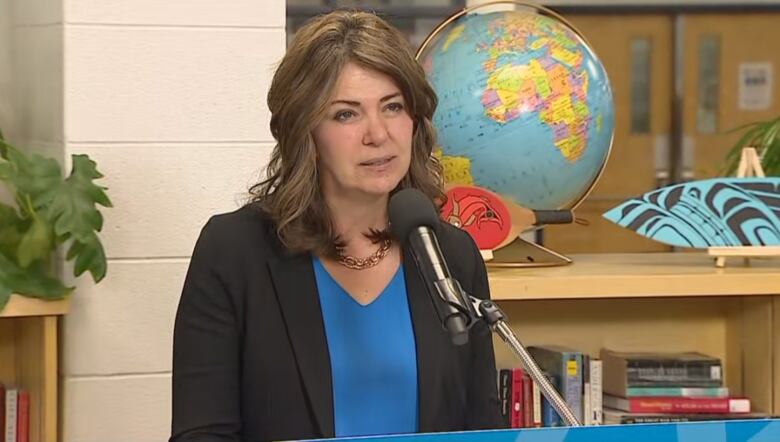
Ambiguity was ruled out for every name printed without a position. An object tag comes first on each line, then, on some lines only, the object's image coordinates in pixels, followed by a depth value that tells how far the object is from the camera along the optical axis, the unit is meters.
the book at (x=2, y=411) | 4.38
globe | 4.37
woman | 3.18
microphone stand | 2.46
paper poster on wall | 12.01
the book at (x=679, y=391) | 4.53
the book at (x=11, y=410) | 4.36
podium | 2.24
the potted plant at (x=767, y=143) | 4.95
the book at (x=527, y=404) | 4.48
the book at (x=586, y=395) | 4.50
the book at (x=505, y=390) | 4.47
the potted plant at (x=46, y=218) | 4.07
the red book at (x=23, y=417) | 4.37
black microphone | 2.35
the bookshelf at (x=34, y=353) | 4.14
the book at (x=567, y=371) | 4.47
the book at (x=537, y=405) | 4.49
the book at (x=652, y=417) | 4.51
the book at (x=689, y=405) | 4.53
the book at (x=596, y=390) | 4.50
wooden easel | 4.37
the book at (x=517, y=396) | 4.47
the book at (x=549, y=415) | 4.49
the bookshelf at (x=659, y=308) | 4.25
